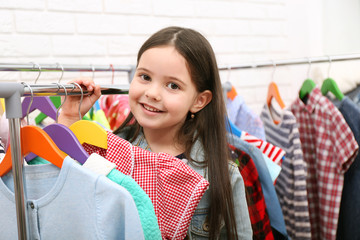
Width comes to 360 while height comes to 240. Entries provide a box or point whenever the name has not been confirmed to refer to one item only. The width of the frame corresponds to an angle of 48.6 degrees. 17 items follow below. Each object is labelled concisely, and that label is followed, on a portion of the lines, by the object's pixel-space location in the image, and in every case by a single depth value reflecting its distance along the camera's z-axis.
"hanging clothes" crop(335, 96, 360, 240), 1.29
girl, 0.90
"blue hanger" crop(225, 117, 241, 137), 1.17
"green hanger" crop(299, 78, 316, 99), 1.37
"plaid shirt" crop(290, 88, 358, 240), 1.28
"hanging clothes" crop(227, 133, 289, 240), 1.06
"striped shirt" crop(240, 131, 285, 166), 1.16
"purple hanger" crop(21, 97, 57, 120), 1.04
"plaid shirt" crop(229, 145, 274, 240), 1.03
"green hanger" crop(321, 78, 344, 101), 1.35
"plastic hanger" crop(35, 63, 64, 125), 1.09
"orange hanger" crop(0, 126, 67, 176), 0.70
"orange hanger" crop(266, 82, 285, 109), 1.38
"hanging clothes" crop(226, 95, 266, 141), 1.32
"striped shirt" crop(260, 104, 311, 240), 1.28
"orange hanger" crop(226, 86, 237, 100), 1.40
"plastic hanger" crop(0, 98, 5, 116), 1.08
